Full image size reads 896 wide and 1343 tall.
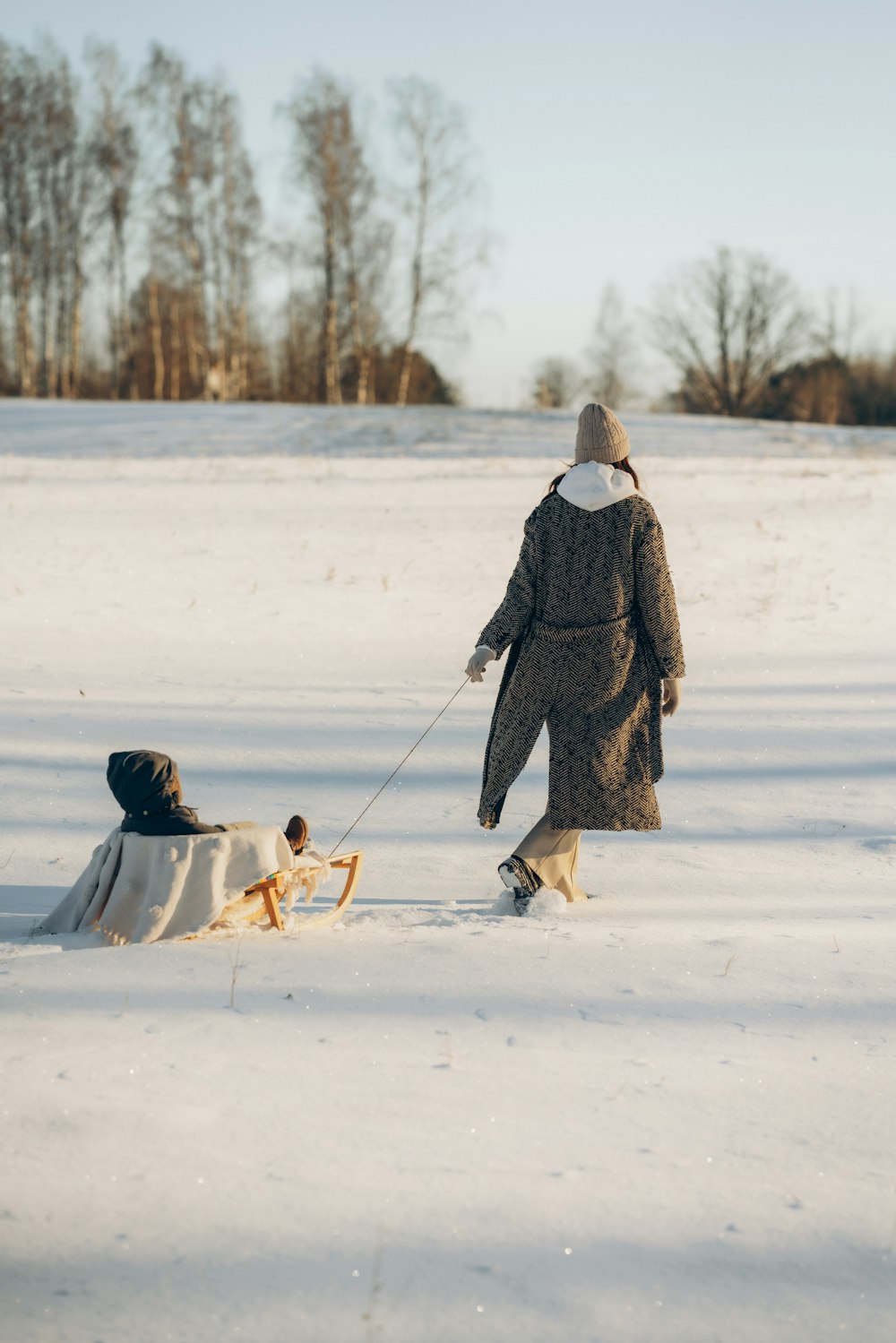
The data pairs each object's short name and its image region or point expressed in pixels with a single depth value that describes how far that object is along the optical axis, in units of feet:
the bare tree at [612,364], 241.35
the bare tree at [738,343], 231.30
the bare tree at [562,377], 242.37
